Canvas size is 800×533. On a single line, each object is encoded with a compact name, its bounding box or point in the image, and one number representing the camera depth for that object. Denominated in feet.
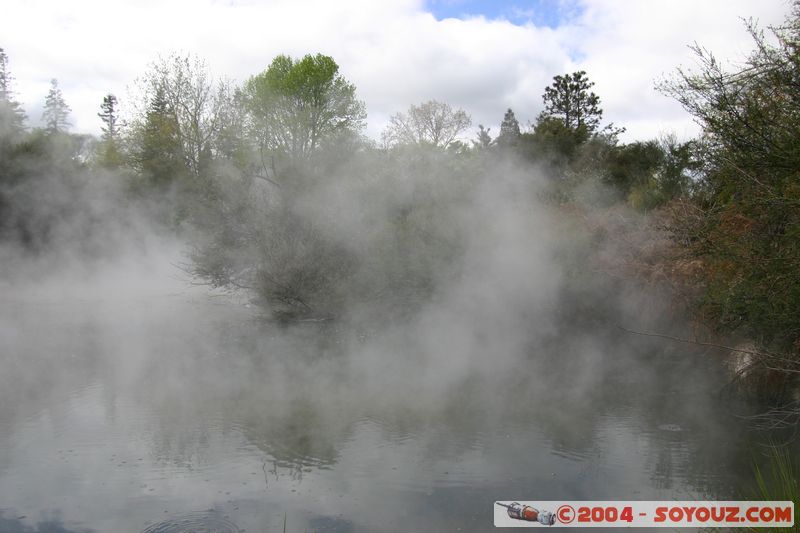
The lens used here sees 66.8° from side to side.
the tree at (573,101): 81.66
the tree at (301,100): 69.67
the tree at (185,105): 76.18
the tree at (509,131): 67.38
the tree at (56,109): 109.44
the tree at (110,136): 79.04
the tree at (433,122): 90.43
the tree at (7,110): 60.85
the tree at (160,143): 71.67
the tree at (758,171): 15.11
